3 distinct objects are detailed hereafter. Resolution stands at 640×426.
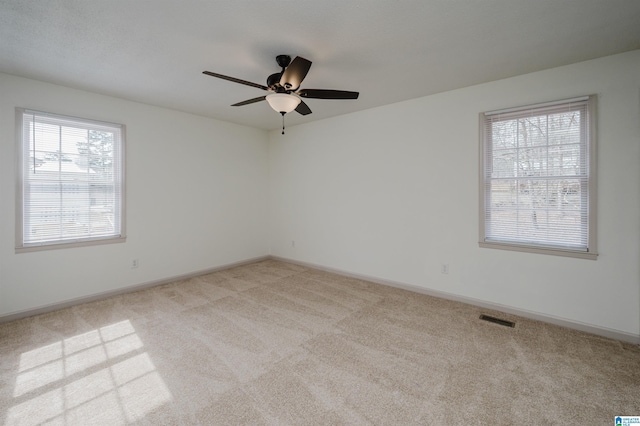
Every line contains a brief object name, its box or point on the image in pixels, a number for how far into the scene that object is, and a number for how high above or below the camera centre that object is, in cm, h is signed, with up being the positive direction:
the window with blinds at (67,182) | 325 +37
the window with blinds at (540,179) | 288 +38
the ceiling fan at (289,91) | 228 +110
